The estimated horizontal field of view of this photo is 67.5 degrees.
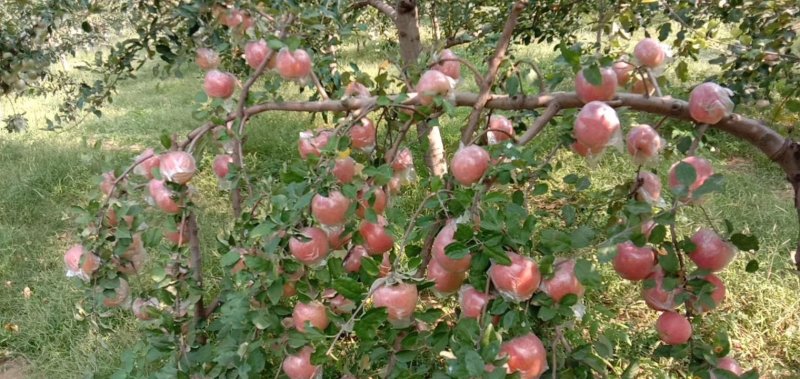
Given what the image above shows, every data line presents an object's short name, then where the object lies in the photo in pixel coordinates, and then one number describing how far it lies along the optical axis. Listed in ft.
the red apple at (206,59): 4.50
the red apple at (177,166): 3.21
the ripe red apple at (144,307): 3.93
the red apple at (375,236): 3.02
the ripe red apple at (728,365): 3.01
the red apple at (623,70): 3.23
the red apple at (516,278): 2.27
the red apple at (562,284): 2.40
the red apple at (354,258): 3.35
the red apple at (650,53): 3.05
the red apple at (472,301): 2.46
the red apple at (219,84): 3.77
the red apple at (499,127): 3.43
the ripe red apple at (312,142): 3.24
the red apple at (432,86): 2.97
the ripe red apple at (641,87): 3.26
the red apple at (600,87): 2.78
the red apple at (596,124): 2.57
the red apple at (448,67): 3.43
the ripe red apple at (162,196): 3.33
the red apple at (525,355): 2.33
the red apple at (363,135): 3.27
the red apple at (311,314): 2.95
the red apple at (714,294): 2.84
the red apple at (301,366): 3.07
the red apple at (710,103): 2.84
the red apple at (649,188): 2.89
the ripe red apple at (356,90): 3.65
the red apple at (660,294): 2.81
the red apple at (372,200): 2.80
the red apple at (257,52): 3.77
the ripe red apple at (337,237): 2.91
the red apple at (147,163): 3.45
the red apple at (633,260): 2.75
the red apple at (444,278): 2.66
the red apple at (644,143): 2.79
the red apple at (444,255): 2.45
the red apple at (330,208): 2.72
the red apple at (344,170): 2.96
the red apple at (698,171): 2.67
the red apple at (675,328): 3.05
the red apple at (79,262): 3.42
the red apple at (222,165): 3.93
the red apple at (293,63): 3.46
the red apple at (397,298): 2.52
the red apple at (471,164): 2.62
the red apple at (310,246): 2.77
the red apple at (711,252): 2.76
